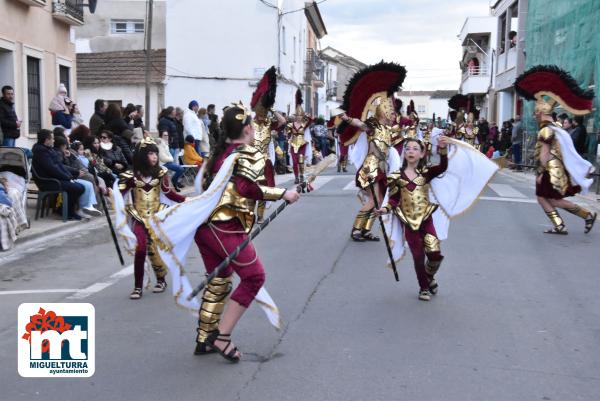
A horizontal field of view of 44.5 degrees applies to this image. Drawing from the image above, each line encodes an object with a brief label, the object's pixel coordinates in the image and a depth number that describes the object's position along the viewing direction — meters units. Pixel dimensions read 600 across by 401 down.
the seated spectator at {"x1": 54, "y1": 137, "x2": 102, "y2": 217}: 12.16
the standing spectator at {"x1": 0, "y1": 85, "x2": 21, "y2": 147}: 13.02
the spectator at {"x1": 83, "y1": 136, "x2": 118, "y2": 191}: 13.07
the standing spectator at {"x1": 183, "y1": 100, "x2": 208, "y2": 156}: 18.33
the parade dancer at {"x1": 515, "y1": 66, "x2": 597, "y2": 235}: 10.48
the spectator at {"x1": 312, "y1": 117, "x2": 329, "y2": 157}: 31.14
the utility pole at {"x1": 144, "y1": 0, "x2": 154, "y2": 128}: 22.72
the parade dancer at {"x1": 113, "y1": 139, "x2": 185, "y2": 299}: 6.82
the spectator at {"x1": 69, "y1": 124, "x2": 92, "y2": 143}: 13.76
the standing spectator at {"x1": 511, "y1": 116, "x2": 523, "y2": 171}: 26.64
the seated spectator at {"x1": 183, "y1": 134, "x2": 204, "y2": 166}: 17.91
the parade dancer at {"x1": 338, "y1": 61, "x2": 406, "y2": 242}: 9.09
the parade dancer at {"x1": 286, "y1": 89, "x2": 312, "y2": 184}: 15.88
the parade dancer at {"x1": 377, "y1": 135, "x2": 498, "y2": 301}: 6.64
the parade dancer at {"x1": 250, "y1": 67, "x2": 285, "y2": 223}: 11.16
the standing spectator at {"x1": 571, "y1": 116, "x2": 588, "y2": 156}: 17.70
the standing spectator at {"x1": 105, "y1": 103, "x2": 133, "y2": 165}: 14.18
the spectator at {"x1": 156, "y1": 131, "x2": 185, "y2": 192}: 15.26
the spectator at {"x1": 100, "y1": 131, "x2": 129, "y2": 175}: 13.45
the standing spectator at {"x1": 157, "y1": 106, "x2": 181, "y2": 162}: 16.84
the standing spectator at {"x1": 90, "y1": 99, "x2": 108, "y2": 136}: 14.76
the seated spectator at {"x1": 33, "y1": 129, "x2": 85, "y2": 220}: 11.69
